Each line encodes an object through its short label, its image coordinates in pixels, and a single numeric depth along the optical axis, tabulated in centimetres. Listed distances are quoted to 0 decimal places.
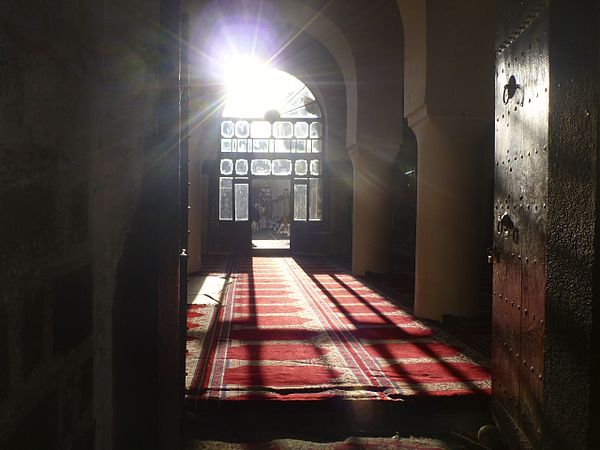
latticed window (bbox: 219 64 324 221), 1491
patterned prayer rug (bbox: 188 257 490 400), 350
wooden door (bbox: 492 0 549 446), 245
